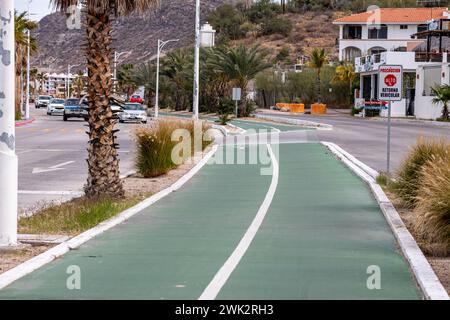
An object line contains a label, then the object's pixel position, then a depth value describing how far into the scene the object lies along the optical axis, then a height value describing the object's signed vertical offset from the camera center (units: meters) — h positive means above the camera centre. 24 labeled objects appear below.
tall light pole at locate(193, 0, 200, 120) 43.62 +1.33
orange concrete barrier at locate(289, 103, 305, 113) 91.44 -2.03
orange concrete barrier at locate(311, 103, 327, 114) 87.88 -1.94
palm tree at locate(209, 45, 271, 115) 68.25 +1.79
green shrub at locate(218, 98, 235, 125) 69.89 -1.53
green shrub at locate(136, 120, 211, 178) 22.84 -1.68
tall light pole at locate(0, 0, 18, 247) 11.59 -0.61
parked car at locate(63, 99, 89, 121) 67.38 -1.99
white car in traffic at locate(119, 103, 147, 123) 62.31 -2.03
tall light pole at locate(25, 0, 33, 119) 70.31 -1.98
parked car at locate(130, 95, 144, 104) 92.12 -1.47
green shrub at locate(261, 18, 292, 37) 160.75 +11.13
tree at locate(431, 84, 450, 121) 64.00 -0.44
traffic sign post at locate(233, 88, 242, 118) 59.62 -0.44
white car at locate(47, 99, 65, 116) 83.88 -2.28
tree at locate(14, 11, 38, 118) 67.38 +3.22
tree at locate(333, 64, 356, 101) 92.56 +1.57
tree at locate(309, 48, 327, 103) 91.56 +2.82
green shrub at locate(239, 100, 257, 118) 69.25 -1.70
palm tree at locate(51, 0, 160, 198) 16.80 -0.20
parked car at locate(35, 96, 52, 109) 119.20 -2.51
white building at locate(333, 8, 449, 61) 107.50 +7.43
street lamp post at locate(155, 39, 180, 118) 71.35 +3.64
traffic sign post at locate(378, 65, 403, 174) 21.34 +0.16
